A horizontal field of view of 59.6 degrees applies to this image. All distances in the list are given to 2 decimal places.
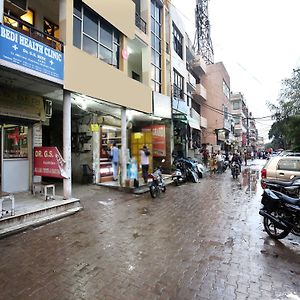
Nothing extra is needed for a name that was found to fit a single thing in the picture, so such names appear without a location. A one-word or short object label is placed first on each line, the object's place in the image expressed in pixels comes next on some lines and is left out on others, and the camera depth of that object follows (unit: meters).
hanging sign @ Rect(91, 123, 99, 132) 12.16
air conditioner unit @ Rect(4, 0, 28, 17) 7.94
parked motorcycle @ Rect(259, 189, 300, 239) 5.25
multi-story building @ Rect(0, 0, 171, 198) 7.46
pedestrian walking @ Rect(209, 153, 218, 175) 22.22
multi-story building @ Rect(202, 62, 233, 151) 32.03
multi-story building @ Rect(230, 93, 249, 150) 56.12
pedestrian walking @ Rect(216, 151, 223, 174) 21.75
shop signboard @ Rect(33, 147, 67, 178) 8.15
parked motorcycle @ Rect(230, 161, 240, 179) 18.05
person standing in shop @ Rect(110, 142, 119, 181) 12.95
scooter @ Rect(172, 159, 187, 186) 14.10
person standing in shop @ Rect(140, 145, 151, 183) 12.25
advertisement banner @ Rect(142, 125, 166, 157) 15.65
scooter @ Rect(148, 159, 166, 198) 10.59
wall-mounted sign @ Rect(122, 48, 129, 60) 11.81
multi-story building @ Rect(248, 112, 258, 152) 87.44
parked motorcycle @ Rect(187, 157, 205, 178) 16.94
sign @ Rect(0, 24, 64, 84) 6.34
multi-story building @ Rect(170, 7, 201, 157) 18.44
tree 19.55
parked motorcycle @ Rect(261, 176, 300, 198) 6.45
